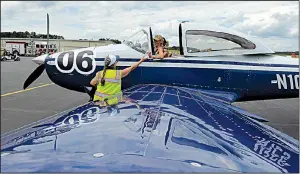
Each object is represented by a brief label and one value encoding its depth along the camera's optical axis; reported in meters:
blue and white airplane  1.14
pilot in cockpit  4.47
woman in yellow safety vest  3.74
